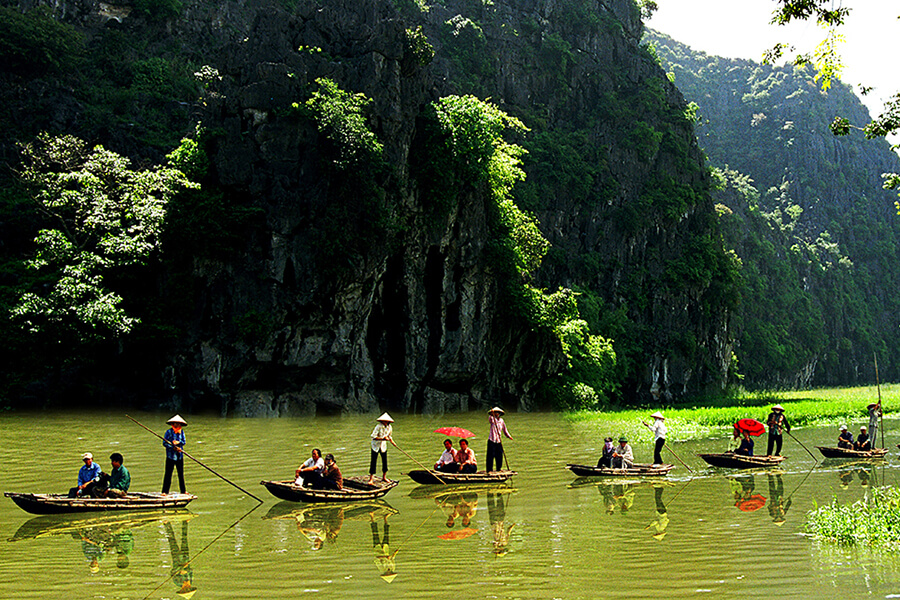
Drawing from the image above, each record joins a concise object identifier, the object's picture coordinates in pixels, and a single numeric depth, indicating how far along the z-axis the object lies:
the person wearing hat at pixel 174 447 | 13.68
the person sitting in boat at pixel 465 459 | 15.56
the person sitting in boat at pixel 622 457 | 16.34
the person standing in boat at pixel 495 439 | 16.34
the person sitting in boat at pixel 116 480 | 12.45
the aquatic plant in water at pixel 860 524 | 9.53
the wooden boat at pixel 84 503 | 11.73
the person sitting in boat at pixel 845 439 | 19.05
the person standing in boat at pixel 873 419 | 20.06
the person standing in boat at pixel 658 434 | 17.53
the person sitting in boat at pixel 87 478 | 12.38
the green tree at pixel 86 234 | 29.08
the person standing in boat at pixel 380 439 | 15.59
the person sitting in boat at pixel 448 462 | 15.56
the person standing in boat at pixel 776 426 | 18.59
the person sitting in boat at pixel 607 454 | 16.42
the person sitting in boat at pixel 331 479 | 13.49
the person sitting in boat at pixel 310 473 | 13.53
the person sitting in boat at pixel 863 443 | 18.97
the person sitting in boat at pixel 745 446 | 17.58
